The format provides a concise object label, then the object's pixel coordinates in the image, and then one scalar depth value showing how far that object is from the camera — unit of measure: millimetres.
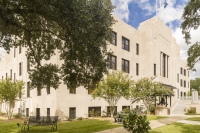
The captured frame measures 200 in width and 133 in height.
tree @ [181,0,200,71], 13859
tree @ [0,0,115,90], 8695
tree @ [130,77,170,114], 22469
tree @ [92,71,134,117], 18109
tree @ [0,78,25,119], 21703
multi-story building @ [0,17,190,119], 20734
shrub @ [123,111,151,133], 8992
